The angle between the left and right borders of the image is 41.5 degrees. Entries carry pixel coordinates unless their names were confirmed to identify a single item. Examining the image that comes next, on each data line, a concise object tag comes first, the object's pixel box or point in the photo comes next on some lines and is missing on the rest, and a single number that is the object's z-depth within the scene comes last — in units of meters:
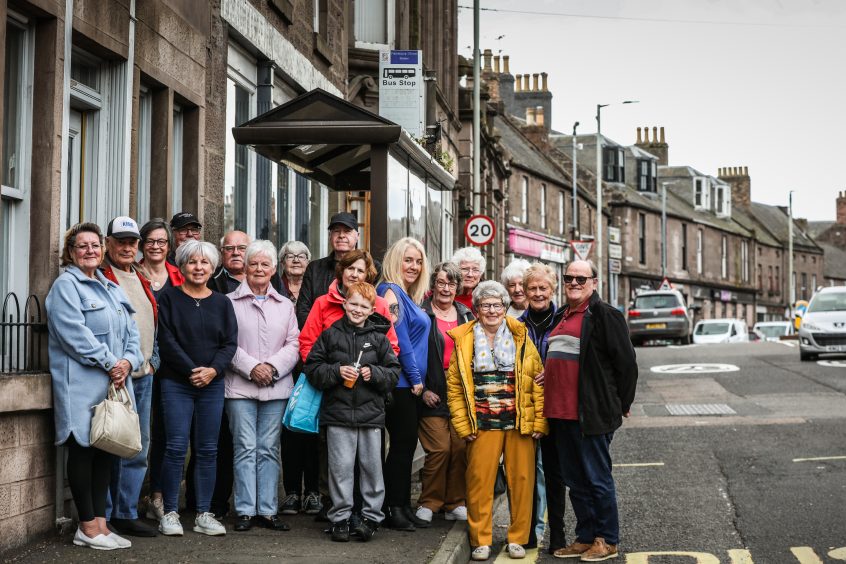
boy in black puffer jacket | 7.62
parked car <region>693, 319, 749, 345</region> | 45.28
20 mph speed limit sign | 23.28
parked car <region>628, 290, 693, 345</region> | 39.62
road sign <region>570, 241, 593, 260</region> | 31.97
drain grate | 16.19
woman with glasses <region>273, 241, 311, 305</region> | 8.90
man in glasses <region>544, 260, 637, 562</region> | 7.58
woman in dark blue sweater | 7.61
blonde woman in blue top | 8.12
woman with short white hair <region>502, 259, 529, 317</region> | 9.43
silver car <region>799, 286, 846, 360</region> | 24.72
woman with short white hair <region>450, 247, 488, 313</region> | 9.20
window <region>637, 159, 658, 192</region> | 74.88
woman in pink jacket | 7.91
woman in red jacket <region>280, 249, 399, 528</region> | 7.85
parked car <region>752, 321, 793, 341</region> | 54.03
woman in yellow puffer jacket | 7.76
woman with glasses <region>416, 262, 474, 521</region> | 8.38
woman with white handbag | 6.93
